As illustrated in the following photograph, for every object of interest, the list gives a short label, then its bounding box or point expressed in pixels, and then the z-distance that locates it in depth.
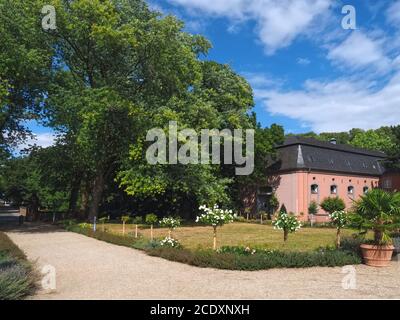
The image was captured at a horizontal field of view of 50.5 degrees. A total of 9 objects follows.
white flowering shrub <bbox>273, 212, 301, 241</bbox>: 16.38
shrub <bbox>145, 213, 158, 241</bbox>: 31.94
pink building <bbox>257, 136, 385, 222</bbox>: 46.78
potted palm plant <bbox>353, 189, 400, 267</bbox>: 13.41
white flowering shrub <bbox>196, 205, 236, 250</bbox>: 16.02
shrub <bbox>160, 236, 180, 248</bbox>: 15.92
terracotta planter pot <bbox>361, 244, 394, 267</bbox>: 13.39
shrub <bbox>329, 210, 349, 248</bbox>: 16.91
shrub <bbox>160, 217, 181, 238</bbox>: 19.45
